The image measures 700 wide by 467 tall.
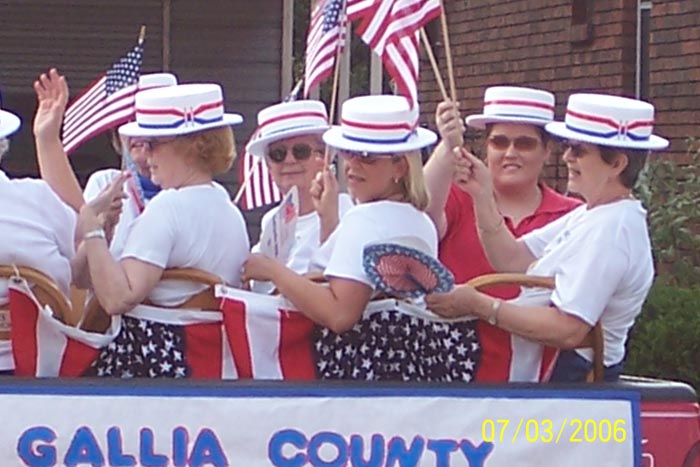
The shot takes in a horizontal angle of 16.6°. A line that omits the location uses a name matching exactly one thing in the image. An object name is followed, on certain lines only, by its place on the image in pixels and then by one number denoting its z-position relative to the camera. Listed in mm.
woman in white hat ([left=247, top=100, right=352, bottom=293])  8087
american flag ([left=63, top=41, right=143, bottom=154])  8668
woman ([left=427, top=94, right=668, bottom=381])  6425
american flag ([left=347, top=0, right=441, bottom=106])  7902
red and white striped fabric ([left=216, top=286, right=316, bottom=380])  6474
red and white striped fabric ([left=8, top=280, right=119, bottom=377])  6360
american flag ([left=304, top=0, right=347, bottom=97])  9808
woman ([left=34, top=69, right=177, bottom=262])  7185
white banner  5914
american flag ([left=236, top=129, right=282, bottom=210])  10042
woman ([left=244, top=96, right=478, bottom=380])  6414
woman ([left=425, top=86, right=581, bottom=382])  7918
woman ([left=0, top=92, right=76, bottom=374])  6468
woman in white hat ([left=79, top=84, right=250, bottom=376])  6381
